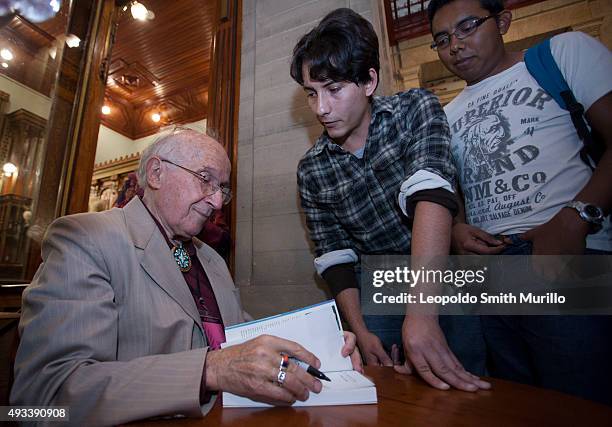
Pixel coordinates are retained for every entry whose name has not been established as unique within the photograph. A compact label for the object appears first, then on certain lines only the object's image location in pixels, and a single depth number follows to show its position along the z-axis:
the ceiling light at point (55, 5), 3.10
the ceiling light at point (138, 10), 3.46
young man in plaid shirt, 1.04
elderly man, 0.63
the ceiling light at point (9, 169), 2.81
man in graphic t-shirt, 0.89
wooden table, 0.57
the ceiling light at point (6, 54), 2.95
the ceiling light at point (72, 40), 2.99
